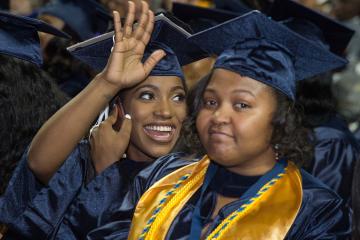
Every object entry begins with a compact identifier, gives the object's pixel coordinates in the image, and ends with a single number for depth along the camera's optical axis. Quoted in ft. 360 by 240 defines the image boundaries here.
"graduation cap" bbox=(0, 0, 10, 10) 27.27
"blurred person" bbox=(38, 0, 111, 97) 29.50
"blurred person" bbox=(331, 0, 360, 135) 31.40
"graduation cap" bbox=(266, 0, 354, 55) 22.03
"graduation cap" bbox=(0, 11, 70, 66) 17.61
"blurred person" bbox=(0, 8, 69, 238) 17.42
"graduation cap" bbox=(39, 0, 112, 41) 31.30
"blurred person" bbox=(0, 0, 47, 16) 37.81
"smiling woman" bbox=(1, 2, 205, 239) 16.90
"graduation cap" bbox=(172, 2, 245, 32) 25.12
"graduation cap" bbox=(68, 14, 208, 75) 18.12
